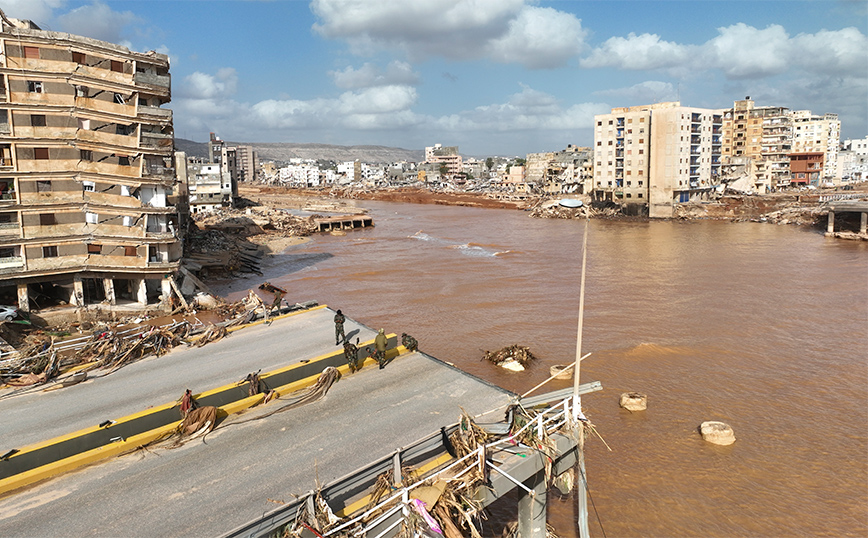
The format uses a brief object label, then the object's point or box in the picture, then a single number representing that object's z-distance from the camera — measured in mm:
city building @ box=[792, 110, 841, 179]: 129375
